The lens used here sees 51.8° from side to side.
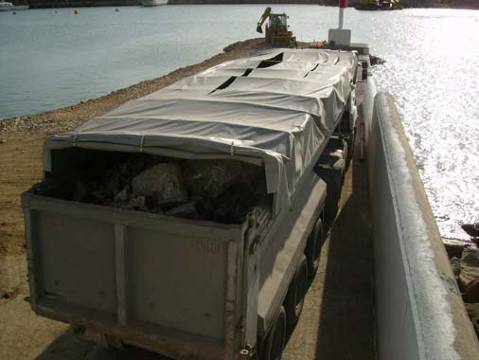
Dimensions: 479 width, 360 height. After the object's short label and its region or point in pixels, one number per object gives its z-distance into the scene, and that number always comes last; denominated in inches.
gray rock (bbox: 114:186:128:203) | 191.2
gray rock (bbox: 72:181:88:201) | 198.3
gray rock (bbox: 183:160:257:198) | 201.5
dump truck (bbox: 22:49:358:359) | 165.6
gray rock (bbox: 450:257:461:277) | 296.5
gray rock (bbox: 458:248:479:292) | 273.3
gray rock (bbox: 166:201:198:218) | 178.4
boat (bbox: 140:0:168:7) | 5482.3
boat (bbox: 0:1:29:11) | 4547.2
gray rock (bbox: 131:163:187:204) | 192.4
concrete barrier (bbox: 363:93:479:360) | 134.3
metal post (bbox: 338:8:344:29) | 1205.6
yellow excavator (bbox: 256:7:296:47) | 1675.7
